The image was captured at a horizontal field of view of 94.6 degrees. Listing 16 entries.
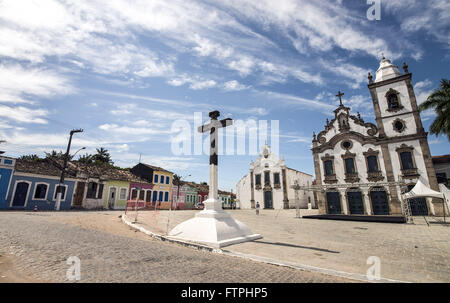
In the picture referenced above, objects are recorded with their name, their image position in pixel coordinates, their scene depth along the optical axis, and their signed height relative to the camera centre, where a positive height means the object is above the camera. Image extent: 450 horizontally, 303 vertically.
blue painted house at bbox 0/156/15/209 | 17.55 +2.04
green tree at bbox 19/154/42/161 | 36.87 +7.80
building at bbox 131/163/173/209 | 30.94 +3.12
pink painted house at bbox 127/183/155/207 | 27.72 +1.07
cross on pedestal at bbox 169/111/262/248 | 6.62 -0.80
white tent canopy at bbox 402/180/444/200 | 14.27 +0.55
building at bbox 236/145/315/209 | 31.56 +2.45
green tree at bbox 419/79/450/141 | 17.94 +8.14
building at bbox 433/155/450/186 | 21.35 +3.47
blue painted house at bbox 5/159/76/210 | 18.42 +1.30
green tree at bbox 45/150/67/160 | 39.28 +8.77
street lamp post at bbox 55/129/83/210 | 19.95 +0.91
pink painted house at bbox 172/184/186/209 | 34.25 +0.96
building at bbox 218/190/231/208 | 50.42 +0.75
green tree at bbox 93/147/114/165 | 43.22 +8.97
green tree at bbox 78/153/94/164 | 39.68 +7.96
